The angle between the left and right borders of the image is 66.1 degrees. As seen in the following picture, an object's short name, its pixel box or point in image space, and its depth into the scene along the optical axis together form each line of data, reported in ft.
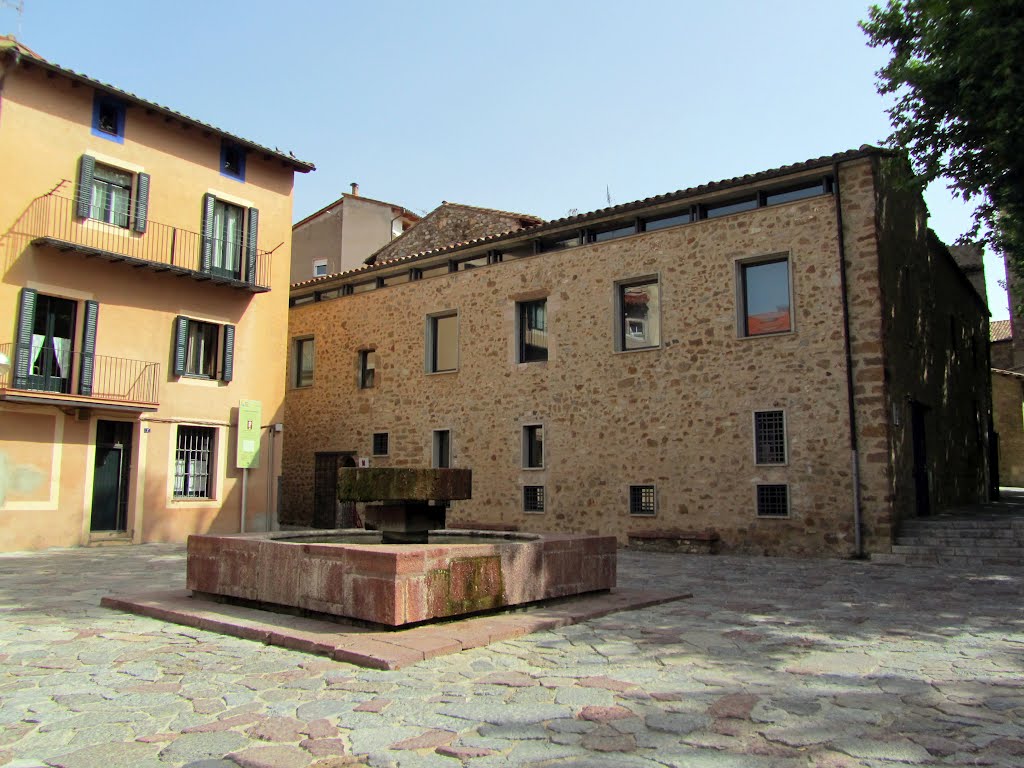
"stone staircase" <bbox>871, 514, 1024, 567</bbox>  38.42
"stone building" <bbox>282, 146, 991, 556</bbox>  42.98
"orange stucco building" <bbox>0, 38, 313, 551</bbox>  47.21
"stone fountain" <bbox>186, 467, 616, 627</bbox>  20.29
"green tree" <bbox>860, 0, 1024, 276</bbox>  34.68
